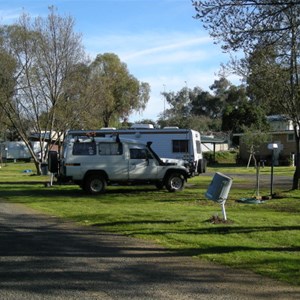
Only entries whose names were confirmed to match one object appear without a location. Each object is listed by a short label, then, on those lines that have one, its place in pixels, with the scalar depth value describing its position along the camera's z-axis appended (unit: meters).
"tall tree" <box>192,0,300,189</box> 12.35
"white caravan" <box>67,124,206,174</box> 28.12
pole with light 17.52
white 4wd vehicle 20.39
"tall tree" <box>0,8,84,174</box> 37.03
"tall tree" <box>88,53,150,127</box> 66.18
